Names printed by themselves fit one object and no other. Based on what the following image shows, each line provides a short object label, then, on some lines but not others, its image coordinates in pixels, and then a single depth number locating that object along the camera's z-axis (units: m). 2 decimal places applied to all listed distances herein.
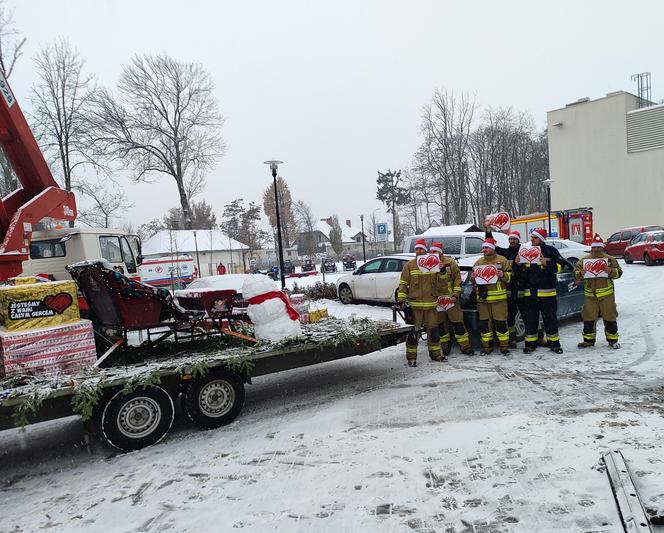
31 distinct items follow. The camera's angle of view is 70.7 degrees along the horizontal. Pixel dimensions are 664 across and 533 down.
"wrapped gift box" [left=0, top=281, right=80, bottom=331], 4.36
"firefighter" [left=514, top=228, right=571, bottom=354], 6.99
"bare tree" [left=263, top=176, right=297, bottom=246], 70.62
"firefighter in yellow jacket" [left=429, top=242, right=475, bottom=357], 7.04
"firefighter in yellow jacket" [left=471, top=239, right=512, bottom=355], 6.95
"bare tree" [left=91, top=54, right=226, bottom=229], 34.00
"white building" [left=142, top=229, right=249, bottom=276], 42.34
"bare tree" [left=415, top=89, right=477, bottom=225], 42.25
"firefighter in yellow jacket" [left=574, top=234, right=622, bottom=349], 6.91
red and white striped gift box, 4.27
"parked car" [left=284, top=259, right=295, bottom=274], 35.88
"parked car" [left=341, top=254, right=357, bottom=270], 37.72
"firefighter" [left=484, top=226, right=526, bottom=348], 7.34
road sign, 21.11
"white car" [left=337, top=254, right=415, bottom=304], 11.70
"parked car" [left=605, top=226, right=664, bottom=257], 22.48
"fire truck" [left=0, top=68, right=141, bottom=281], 5.93
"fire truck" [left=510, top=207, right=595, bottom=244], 26.78
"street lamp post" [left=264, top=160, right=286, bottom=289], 14.42
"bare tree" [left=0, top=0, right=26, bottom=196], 21.75
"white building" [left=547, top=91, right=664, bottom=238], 35.21
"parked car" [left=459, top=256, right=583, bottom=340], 7.58
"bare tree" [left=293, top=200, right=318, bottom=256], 82.69
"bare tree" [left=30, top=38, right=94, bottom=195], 25.94
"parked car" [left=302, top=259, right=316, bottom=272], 36.81
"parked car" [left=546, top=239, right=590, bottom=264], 14.44
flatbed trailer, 4.00
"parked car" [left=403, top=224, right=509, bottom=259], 12.47
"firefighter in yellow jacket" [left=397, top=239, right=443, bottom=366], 6.85
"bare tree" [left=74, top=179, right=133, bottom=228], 27.92
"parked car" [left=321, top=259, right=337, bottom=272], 37.12
